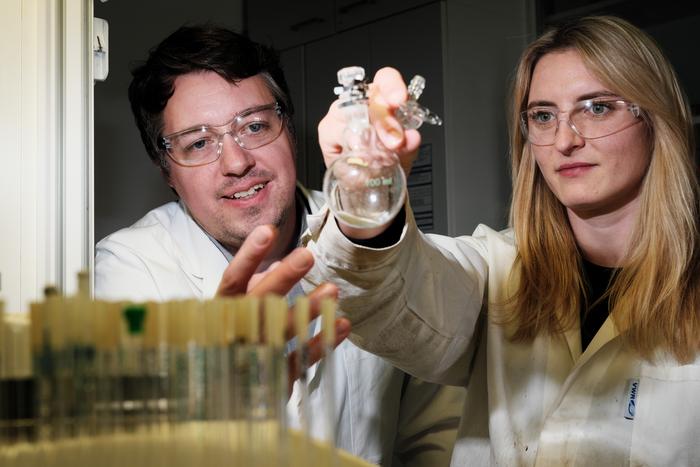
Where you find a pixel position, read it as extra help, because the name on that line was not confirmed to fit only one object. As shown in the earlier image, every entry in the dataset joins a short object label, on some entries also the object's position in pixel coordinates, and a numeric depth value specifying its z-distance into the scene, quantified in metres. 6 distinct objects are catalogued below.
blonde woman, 1.32
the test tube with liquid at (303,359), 0.58
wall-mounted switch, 1.12
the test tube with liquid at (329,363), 0.58
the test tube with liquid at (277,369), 0.57
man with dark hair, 1.50
